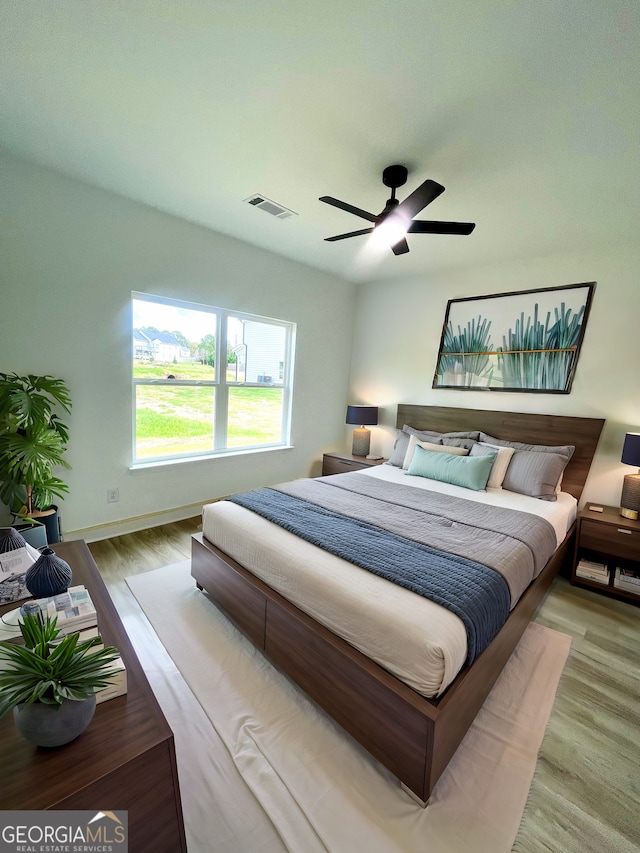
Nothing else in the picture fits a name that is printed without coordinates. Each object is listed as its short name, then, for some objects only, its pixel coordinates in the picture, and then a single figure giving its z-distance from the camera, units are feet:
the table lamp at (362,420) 14.19
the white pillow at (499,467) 10.27
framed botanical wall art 10.57
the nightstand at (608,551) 8.48
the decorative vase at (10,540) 4.89
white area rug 3.80
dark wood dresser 2.69
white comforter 4.11
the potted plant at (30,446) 7.19
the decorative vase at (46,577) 4.37
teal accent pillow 9.85
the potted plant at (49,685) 2.81
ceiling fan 6.07
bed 4.06
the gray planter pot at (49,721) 2.82
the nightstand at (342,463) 13.43
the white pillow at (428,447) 11.10
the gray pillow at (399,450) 12.33
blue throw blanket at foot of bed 4.72
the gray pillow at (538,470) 9.66
